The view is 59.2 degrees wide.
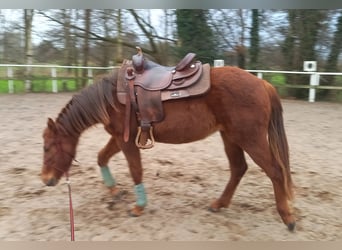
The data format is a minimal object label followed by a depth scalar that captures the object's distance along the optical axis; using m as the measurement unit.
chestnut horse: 1.59
